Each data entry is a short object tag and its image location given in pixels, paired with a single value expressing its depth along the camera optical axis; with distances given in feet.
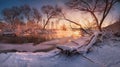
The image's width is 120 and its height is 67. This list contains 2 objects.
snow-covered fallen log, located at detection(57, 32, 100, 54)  6.04
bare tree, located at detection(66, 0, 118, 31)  15.71
